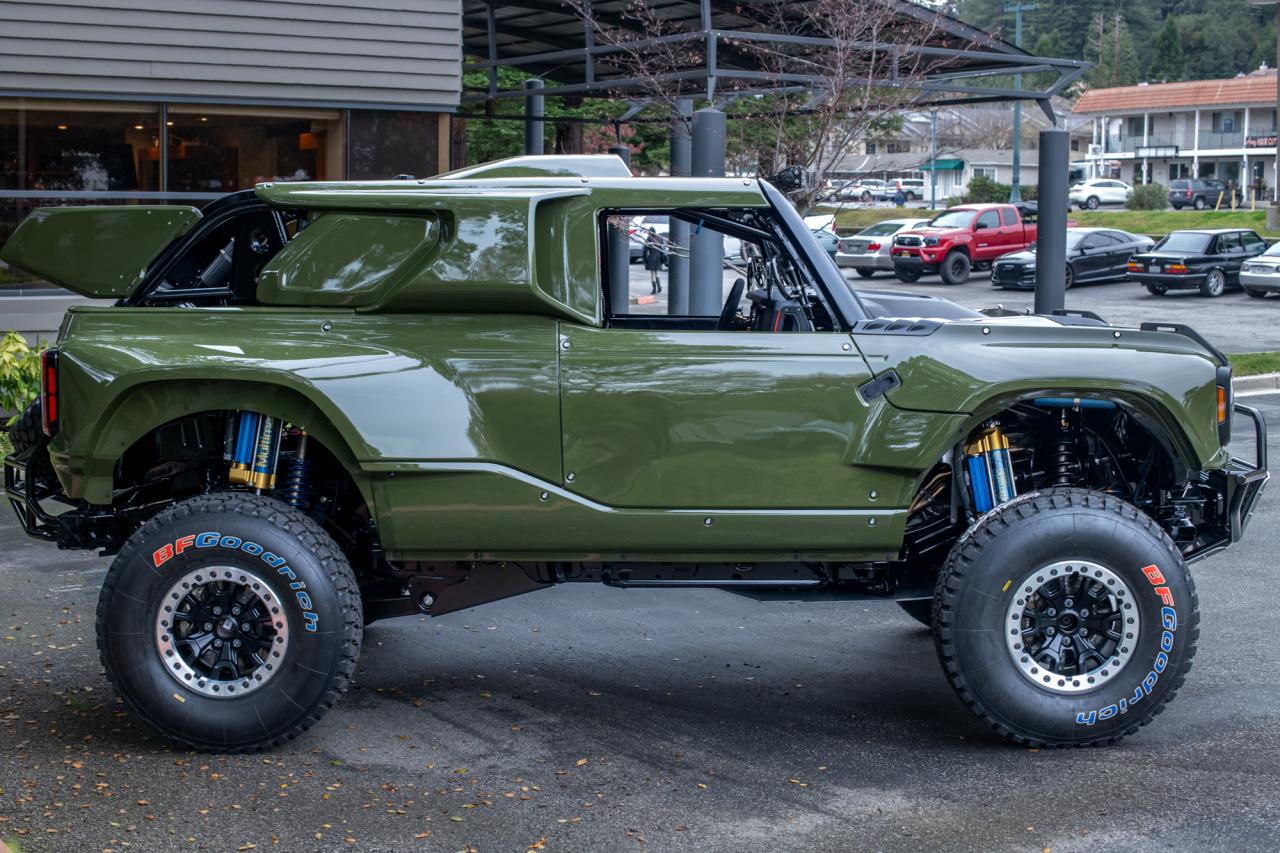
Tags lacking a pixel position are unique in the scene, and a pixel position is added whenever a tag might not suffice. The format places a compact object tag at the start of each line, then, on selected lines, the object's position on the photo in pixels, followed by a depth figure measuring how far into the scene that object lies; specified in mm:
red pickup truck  35594
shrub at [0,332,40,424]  10852
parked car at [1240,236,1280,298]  30375
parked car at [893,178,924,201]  84188
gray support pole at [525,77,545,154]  20688
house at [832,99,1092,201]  72625
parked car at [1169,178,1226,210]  69375
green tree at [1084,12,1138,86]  105625
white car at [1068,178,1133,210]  69438
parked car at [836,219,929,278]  36688
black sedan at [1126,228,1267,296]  31953
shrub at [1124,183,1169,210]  61781
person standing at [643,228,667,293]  27881
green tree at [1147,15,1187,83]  102812
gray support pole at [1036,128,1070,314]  16516
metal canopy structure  16234
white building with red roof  84312
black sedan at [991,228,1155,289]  34938
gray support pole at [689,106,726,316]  13594
